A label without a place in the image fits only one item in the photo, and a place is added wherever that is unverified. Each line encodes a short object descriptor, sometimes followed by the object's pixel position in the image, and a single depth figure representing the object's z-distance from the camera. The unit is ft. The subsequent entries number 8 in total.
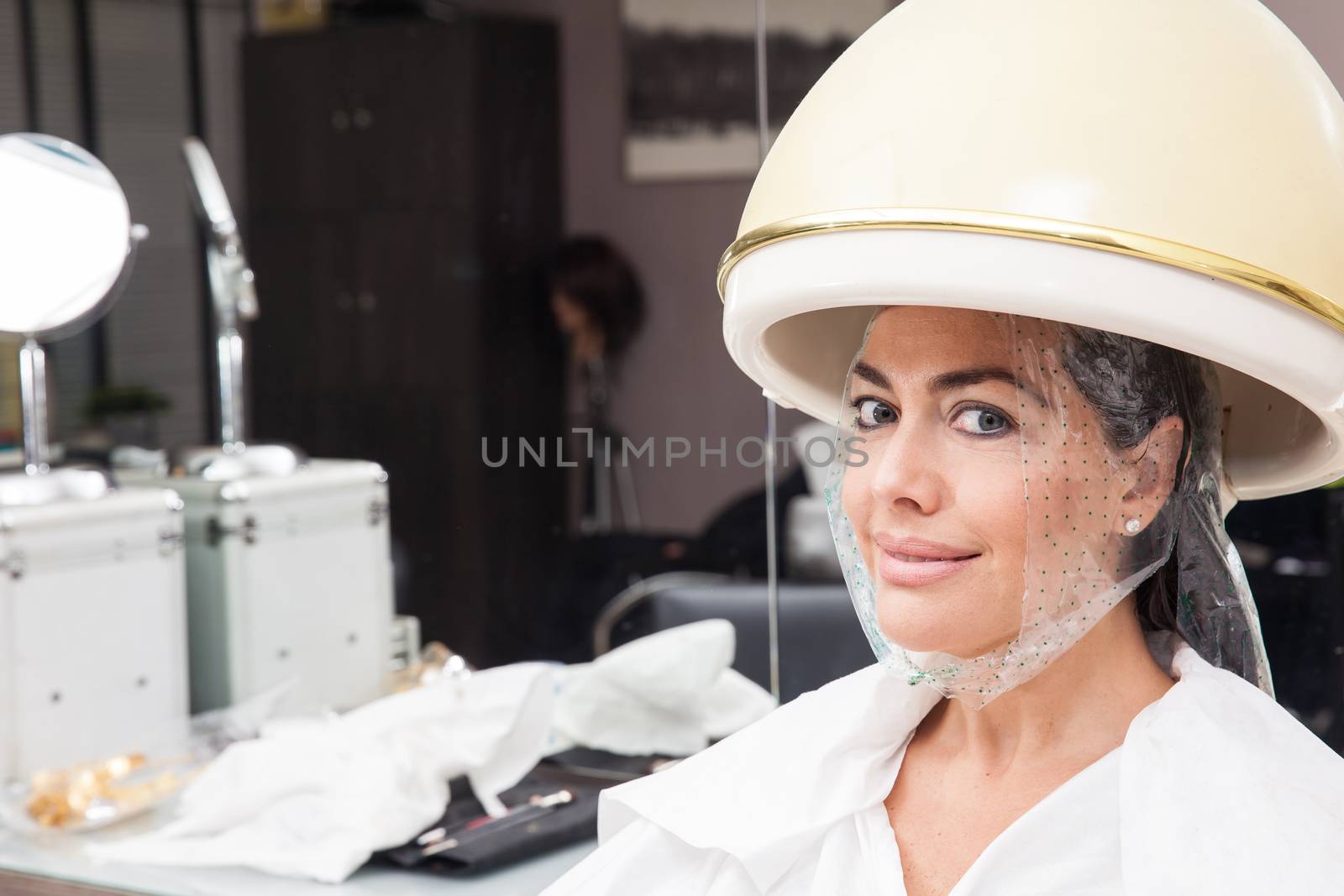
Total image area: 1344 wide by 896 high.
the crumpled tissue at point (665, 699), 6.15
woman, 2.90
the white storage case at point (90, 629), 6.38
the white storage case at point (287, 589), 6.89
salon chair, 5.93
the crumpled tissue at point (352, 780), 5.57
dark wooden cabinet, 6.37
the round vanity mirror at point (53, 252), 6.84
